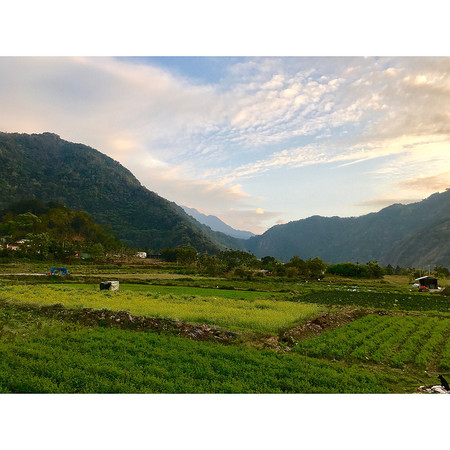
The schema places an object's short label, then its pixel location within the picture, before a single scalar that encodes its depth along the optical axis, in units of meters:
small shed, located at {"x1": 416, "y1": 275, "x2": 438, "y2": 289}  39.66
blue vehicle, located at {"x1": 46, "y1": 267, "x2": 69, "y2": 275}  37.10
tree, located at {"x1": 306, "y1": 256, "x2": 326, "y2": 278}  54.94
